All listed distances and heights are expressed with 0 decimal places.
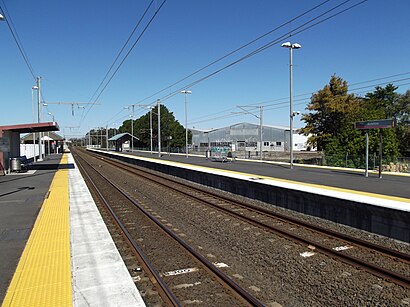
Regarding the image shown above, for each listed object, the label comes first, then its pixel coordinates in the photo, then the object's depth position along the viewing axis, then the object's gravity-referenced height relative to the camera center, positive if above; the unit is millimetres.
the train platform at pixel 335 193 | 9109 -1848
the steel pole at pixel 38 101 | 44094 +5504
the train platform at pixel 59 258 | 5305 -2183
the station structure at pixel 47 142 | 78794 +961
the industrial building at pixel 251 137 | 94750 +1807
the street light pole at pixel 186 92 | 50000 +7185
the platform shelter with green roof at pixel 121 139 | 95194 +1616
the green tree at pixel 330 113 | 43062 +3689
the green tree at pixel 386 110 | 35188 +4780
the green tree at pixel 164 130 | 94250 +4059
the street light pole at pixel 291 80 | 28109 +5095
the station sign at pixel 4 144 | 26594 +154
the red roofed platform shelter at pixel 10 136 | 26375 +765
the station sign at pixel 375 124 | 18589 +1014
